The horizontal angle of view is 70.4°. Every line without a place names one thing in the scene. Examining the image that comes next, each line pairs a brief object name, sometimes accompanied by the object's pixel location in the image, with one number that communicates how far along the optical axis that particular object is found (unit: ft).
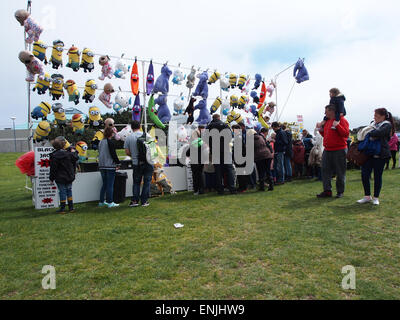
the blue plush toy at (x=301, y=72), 36.96
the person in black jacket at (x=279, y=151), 26.99
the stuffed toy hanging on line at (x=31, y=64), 22.16
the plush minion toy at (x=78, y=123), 24.71
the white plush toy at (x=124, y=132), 26.37
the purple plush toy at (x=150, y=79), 27.94
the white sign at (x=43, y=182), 20.79
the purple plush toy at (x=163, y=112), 29.31
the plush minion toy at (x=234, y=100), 37.11
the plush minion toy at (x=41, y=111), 23.34
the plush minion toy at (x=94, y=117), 26.35
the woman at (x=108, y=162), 20.30
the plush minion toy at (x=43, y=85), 23.13
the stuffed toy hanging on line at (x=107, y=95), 26.92
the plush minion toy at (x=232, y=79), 36.29
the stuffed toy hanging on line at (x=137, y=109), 27.58
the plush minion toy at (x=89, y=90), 25.80
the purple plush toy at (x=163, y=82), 28.48
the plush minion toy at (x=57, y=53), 24.03
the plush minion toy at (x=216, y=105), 35.04
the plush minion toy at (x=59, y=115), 23.99
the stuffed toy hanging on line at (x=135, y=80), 27.25
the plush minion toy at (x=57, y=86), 23.84
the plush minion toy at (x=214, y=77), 33.94
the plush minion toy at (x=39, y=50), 22.97
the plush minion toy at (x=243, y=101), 37.55
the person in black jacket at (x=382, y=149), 16.01
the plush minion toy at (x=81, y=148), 24.27
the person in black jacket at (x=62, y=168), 19.02
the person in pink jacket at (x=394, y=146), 35.63
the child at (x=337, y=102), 18.20
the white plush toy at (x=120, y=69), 27.12
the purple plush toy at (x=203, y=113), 32.65
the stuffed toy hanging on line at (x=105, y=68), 26.61
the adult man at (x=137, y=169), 19.85
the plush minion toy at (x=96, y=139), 25.07
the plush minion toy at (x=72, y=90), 24.92
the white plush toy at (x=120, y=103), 28.35
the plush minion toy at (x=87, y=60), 25.08
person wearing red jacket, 18.45
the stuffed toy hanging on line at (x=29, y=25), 22.65
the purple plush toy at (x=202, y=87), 32.07
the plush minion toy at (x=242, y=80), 37.37
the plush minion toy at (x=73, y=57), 24.71
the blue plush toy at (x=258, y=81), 40.55
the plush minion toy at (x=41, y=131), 23.11
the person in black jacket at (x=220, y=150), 22.80
